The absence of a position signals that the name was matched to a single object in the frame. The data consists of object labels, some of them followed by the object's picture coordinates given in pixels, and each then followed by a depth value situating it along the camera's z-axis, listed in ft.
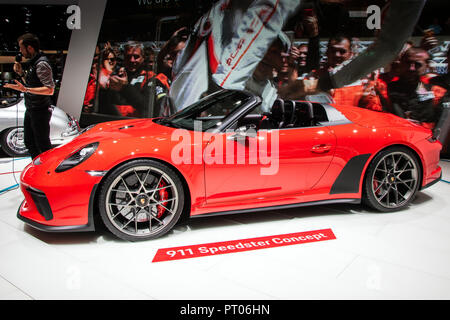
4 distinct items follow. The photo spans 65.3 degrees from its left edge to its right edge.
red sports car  8.03
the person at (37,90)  11.50
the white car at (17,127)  17.81
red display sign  8.05
